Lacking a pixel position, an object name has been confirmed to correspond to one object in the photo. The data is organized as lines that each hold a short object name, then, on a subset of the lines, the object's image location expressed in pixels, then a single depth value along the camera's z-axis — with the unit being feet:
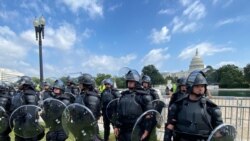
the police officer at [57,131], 10.28
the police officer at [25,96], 10.89
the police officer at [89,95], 9.48
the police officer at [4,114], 11.54
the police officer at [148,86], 14.67
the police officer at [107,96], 14.69
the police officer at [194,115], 6.84
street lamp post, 27.93
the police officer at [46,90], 17.32
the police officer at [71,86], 16.72
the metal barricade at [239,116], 16.12
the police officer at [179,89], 10.84
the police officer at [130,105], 8.98
